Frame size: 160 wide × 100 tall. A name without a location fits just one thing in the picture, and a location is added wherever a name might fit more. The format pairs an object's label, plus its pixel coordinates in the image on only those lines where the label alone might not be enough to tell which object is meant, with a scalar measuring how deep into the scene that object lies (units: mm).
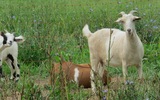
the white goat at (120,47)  8484
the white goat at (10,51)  9659
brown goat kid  8940
